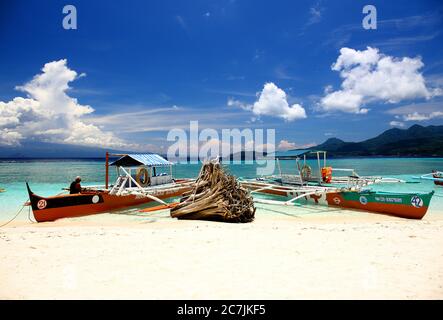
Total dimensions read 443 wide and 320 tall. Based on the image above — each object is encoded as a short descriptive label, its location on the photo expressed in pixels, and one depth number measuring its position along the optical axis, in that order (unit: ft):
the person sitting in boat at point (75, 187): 41.81
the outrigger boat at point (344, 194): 35.86
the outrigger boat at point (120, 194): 37.45
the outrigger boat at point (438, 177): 74.54
